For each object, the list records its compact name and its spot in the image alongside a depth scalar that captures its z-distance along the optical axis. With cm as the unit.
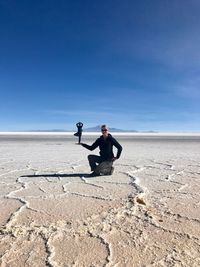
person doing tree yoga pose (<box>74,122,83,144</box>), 672
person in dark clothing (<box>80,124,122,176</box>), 457
